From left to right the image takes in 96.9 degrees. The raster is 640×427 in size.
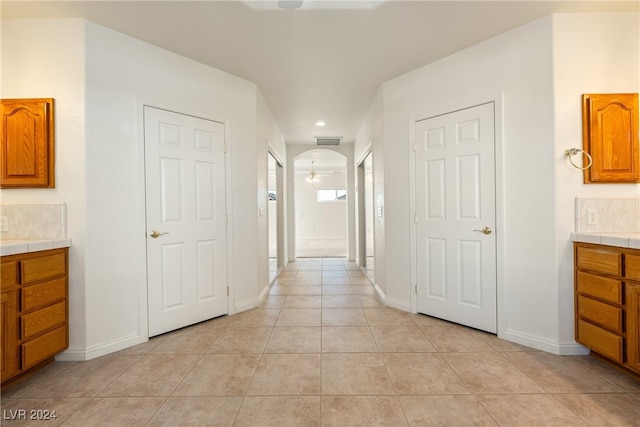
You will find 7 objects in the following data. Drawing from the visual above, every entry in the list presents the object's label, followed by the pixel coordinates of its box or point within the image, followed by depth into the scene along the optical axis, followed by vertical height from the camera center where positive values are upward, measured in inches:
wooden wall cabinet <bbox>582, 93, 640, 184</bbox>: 83.8 +22.2
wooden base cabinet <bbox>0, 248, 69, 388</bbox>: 68.1 -24.0
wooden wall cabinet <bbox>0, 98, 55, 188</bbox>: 84.3 +22.0
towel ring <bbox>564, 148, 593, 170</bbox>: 84.4 +17.3
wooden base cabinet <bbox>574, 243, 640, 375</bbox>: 68.7 -23.9
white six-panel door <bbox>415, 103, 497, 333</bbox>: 100.0 -1.4
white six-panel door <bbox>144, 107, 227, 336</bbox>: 100.4 -1.0
